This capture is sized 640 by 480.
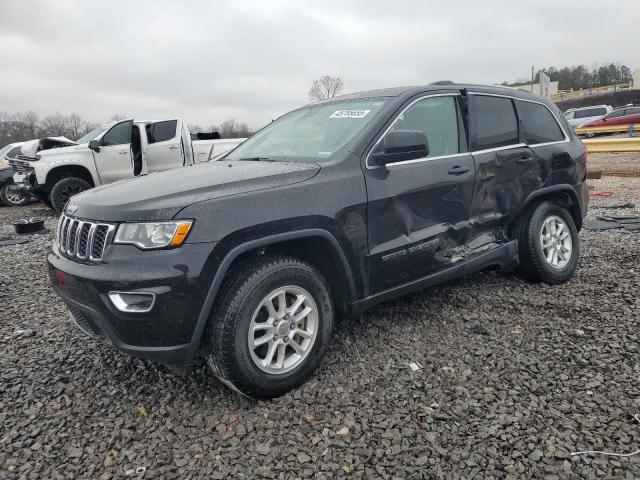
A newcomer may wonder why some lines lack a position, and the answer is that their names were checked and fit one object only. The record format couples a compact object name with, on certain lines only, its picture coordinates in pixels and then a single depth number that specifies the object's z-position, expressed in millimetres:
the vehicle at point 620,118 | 22484
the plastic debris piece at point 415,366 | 2838
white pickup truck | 9055
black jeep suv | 2240
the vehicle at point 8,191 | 11602
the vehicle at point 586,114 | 27030
